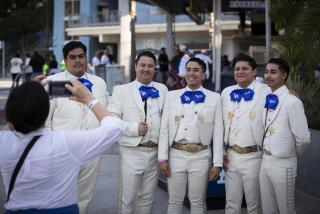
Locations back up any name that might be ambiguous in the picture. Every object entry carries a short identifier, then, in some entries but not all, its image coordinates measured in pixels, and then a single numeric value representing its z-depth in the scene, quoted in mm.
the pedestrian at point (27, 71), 21069
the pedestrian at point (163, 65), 22039
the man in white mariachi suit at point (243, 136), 4738
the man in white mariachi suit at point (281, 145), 4617
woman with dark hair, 2637
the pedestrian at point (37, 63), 20822
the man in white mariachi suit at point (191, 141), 4711
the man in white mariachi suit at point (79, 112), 4602
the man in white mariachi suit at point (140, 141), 4793
